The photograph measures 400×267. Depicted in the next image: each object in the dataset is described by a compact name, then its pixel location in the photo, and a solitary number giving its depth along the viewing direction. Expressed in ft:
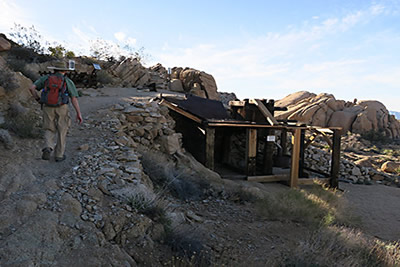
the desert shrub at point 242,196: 20.90
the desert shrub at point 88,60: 63.41
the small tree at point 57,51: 61.16
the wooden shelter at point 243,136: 29.71
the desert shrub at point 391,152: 71.61
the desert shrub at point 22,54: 48.79
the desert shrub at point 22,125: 17.71
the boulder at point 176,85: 64.44
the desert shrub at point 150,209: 13.26
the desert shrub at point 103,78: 54.85
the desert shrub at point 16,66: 32.32
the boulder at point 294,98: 104.93
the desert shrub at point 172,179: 19.77
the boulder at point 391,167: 53.26
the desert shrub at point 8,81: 21.45
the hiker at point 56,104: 15.34
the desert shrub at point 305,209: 18.52
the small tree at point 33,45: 54.75
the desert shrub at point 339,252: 12.48
